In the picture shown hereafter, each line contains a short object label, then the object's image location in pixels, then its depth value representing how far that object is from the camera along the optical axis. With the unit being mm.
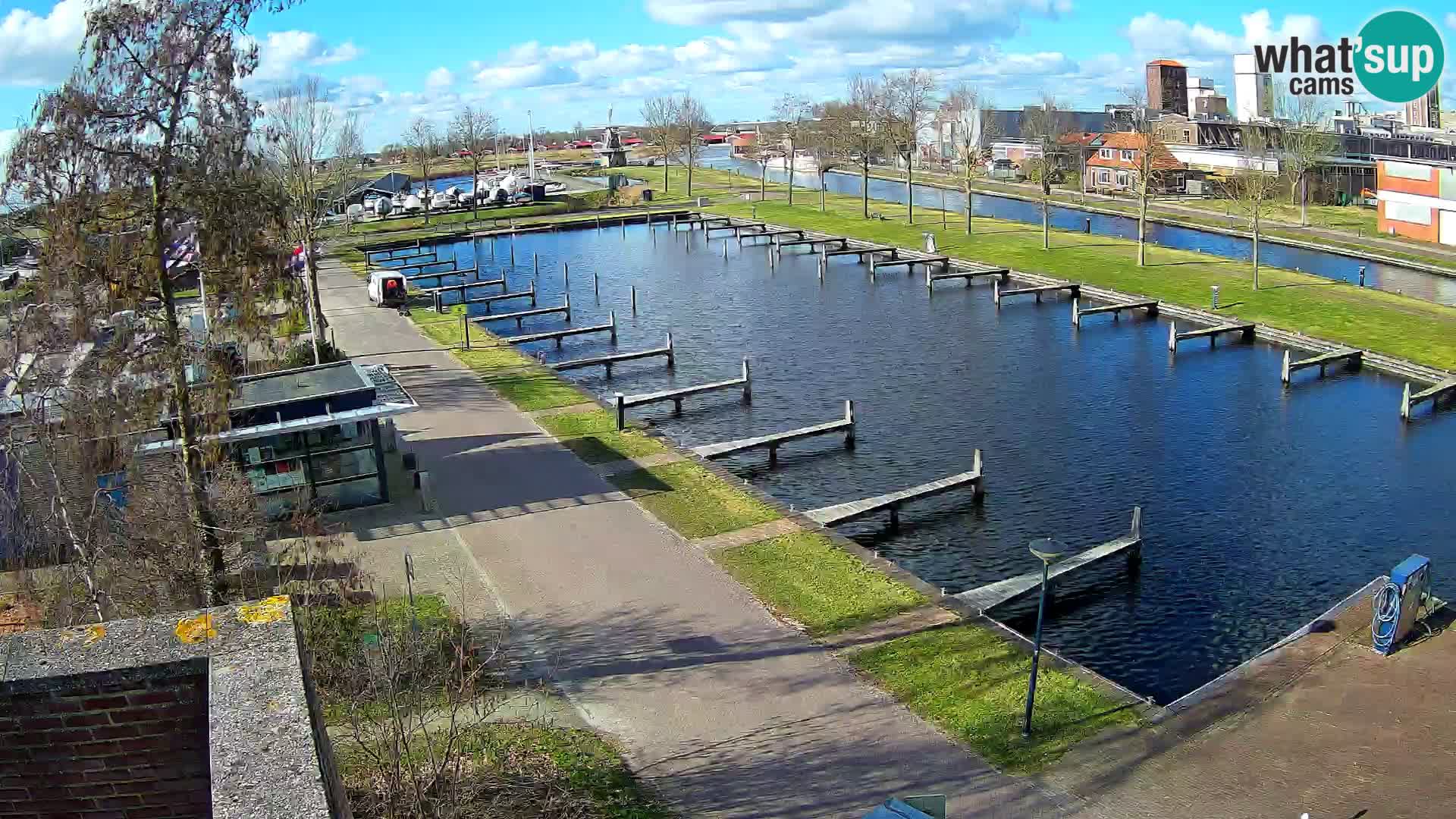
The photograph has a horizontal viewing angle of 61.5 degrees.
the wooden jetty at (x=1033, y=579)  23562
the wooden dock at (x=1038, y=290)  56031
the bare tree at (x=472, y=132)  131950
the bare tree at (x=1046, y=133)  96688
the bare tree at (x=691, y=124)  118938
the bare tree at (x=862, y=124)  94375
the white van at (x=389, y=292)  57156
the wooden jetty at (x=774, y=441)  33812
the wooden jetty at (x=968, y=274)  60594
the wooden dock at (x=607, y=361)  45062
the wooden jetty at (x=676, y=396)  36094
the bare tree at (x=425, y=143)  131750
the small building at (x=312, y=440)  26906
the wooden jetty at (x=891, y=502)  28375
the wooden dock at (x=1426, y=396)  36438
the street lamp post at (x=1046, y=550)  16656
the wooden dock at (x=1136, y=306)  52094
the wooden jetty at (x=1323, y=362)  40875
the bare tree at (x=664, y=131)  117938
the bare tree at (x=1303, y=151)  76669
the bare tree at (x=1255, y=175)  55906
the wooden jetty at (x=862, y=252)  68531
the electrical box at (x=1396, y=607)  20078
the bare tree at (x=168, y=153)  15656
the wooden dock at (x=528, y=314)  53731
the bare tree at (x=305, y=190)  43750
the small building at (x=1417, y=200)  63781
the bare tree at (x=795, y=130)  115688
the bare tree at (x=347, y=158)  66688
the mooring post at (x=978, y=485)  30609
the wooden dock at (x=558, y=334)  49219
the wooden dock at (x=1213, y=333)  45969
